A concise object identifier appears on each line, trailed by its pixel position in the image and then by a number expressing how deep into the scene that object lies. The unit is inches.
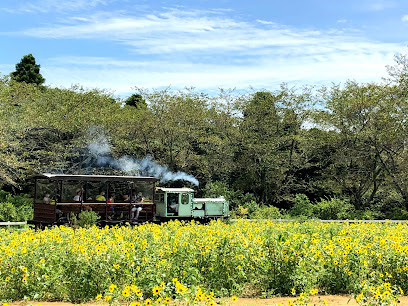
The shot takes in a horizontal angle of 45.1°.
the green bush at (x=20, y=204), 951.6
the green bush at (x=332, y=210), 1097.1
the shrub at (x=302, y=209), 1103.6
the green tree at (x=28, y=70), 1807.3
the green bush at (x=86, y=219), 693.9
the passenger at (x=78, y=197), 763.5
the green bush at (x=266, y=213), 1024.3
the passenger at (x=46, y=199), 748.6
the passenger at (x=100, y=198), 781.3
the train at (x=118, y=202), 745.0
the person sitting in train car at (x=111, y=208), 788.0
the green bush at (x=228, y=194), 1232.8
